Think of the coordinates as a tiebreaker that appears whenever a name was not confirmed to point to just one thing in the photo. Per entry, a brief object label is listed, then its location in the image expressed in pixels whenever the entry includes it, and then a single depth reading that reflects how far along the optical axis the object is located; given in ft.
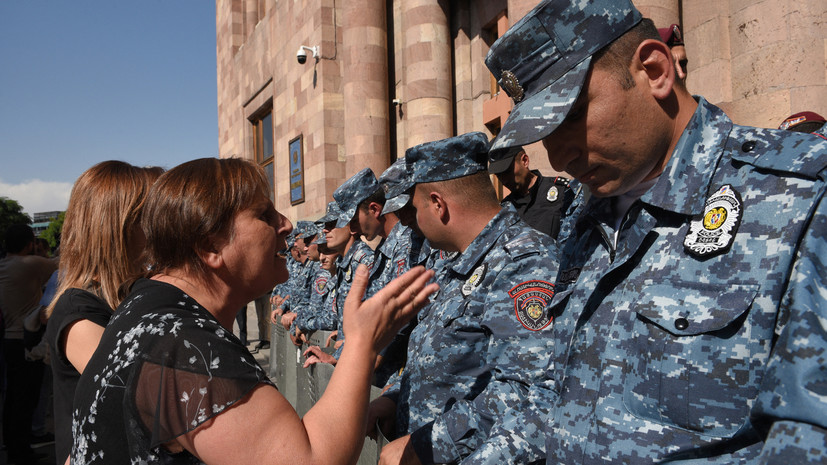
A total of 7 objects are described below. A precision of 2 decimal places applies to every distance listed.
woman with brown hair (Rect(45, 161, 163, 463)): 6.74
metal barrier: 8.45
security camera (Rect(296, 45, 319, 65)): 35.50
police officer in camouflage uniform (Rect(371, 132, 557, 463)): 5.98
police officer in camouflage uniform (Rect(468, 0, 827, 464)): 3.20
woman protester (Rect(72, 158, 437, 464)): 4.01
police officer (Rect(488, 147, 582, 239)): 13.41
